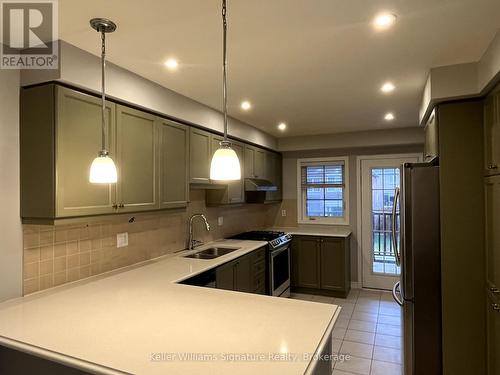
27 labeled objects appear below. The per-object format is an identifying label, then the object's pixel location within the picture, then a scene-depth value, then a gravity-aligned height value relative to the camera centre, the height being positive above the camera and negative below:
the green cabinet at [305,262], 4.82 -1.04
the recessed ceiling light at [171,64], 2.21 +0.90
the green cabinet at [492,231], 2.05 -0.27
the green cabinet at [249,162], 4.32 +0.42
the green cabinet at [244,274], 3.00 -0.82
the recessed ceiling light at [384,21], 1.66 +0.90
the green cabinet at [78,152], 1.96 +0.26
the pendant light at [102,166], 1.67 +0.14
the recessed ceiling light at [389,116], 3.85 +0.91
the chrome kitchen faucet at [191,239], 3.58 -0.51
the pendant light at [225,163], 1.54 +0.14
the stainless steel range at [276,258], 4.01 -0.87
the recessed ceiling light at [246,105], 3.28 +0.91
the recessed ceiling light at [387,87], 2.77 +0.91
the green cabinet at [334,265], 4.66 -1.05
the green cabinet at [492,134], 2.04 +0.37
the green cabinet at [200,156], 3.24 +0.38
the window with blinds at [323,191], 5.30 +0.02
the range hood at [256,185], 4.29 +0.10
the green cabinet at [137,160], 2.38 +0.26
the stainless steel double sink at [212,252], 3.42 -0.65
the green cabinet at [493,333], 2.05 -0.94
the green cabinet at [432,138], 2.52 +0.45
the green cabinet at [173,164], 2.82 +0.26
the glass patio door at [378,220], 5.00 -0.45
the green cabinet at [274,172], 5.05 +0.32
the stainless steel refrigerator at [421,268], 2.43 -0.58
